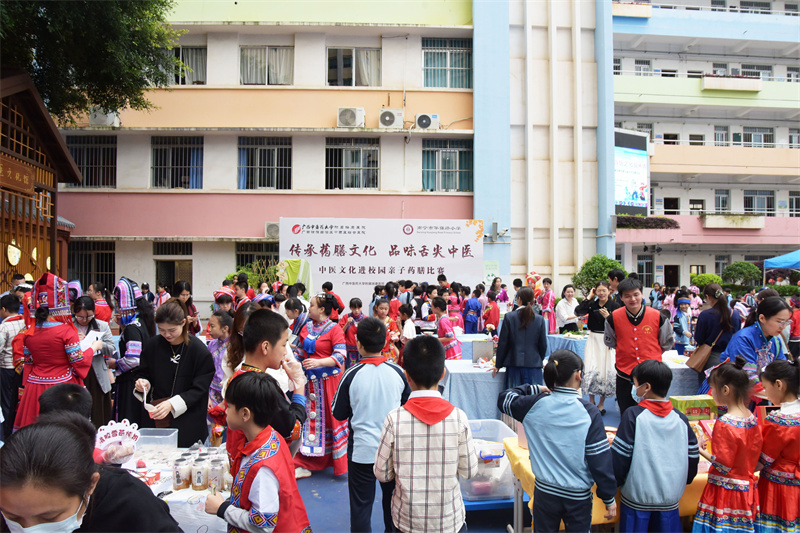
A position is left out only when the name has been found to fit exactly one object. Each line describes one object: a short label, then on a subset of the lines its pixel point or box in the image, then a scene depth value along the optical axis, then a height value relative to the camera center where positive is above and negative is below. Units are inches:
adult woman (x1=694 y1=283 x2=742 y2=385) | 183.2 -22.3
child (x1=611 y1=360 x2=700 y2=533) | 102.2 -41.6
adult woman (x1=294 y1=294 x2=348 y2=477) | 172.4 -46.9
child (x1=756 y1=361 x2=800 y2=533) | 105.0 -42.1
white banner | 457.4 +17.3
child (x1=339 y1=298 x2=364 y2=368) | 204.1 -30.4
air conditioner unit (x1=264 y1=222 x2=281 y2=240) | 542.9 +44.3
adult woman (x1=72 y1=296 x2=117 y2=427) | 183.5 -36.1
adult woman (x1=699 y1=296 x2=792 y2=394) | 151.1 -23.5
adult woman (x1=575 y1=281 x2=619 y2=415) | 240.7 -49.3
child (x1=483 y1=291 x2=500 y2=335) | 335.3 -33.5
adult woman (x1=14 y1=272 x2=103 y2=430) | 152.3 -27.4
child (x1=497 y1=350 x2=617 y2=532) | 98.6 -38.9
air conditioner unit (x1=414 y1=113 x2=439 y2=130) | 558.3 +174.1
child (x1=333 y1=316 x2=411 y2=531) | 116.6 -35.1
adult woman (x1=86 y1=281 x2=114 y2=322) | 203.9 -17.8
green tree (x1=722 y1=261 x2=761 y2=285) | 722.2 -8.3
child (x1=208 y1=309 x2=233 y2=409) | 145.4 -26.4
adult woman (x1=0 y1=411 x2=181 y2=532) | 49.4 -24.0
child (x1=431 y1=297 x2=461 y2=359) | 247.3 -33.9
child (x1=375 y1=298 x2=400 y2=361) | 197.8 -29.7
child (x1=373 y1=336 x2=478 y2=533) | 88.4 -36.9
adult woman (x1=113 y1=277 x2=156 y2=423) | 166.9 -32.7
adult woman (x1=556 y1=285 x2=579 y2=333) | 322.7 -31.7
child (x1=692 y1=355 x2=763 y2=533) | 103.9 -45.0
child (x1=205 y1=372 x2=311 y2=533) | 75.2 -33.5
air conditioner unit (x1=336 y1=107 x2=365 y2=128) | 551.2 +177.1
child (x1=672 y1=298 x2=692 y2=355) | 326.0 -41.3
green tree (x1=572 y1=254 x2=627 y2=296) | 532.7 -4.6
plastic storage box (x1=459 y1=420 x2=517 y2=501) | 144.0 -65.9
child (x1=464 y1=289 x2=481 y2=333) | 379.9 -37.9
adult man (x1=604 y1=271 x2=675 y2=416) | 177.2 -25.5
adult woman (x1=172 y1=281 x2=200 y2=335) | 212.1 -13.7
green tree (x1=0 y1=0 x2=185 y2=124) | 333.7 +173.3
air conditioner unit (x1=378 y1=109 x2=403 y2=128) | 554.3 +176.4
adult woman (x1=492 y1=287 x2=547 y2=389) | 197.9 -31.0
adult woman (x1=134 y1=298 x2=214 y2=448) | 124.8 -28.0
